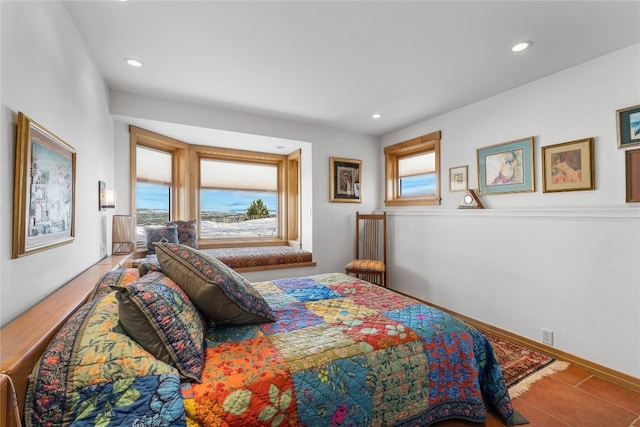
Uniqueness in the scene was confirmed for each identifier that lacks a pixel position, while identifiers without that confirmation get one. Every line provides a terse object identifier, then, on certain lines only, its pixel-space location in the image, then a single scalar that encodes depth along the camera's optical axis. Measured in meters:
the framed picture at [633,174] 2.01
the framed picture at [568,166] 2.26
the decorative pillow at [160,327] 1.03
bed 0.84
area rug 2.07
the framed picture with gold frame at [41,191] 1.13
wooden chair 4.09
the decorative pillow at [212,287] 1.37
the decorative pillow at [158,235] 3.31
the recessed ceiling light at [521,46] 2.05
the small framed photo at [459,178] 3.23
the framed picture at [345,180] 4.16
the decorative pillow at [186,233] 3.57
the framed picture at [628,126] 2.03
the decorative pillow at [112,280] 1.38
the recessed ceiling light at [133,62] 2.29
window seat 3.60
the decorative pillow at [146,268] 1.51
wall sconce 2.34
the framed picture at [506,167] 2.67
